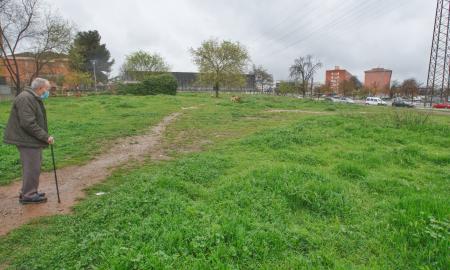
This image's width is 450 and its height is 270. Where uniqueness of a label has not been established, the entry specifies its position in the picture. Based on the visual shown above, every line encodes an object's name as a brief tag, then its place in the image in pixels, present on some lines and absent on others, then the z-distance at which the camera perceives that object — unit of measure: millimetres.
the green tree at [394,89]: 70812
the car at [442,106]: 41631
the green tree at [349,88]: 76625
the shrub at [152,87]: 41656
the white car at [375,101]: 49756
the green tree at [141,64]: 66250
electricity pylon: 43969
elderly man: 4477
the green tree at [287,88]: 72250
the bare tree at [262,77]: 84500
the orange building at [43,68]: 36219
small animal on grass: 31064
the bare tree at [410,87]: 64062
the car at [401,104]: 45650
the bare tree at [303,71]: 67562
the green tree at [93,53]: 55000
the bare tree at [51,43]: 32625
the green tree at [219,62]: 44438
